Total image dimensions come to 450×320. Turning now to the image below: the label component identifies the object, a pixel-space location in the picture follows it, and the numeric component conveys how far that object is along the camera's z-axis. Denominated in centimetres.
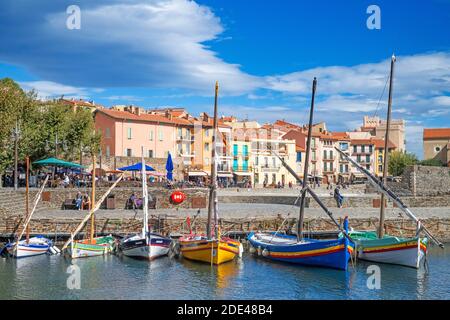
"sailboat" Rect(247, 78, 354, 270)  2830
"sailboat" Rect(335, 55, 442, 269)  2903
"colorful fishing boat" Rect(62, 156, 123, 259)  3061
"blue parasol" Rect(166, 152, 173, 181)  4865
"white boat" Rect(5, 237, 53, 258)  3030
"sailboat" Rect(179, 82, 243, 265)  2930
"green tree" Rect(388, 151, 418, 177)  10881
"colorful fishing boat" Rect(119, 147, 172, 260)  3033
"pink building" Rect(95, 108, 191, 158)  7681
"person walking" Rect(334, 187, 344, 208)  4603
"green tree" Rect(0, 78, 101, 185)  4669
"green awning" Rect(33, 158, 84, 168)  4597
